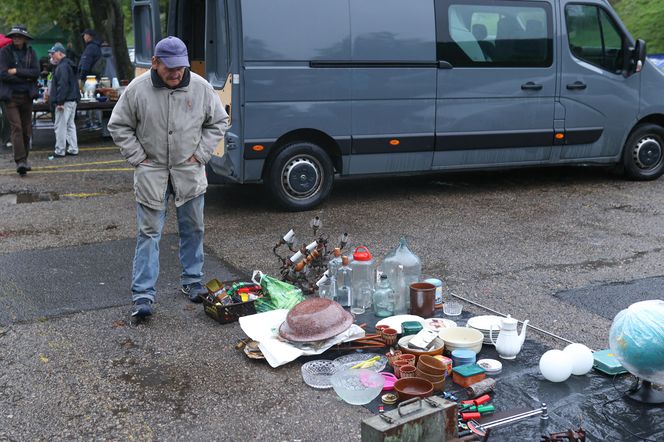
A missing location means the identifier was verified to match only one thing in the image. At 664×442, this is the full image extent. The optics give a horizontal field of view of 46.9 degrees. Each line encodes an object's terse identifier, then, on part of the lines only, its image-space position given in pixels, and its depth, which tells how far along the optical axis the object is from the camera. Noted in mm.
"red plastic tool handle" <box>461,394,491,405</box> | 4043
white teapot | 4617
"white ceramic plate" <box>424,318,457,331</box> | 5082
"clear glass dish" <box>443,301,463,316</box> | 5359
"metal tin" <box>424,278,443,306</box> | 5516
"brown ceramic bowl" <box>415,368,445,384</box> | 4227
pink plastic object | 4281
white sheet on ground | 4656
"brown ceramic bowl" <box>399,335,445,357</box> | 4574
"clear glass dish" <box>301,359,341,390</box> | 4367
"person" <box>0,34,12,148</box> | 14850
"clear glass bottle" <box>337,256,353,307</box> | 5616
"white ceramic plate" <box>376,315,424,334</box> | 5105
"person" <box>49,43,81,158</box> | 12883
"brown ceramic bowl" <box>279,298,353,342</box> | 4770
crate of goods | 5312
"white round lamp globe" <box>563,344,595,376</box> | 4328
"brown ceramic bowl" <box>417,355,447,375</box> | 4262
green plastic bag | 5473
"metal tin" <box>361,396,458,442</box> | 3285
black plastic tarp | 3795
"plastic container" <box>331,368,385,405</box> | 4098
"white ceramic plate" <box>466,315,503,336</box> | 4898
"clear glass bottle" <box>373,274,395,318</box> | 5383
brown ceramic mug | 5305
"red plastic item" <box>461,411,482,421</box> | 3898
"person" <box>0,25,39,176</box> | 10992
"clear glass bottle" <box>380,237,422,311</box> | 5711
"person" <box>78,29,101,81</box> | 16312
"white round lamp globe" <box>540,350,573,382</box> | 4266
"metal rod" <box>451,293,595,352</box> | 4963
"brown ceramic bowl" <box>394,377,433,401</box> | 4094
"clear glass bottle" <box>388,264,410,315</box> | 5445
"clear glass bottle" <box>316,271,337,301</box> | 5660
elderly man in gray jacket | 5254
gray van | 8234
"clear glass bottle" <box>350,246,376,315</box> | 5566
